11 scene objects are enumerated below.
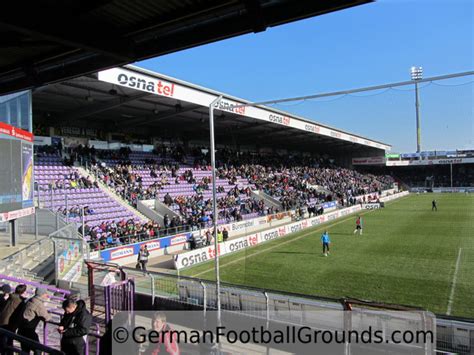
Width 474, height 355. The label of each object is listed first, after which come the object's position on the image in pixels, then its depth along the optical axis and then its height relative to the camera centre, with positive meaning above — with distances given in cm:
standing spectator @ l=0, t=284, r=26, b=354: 531 -182
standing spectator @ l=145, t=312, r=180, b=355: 466 -199
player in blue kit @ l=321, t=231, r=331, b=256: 1809 -317
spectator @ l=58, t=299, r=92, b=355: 474 -186
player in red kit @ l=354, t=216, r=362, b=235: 2386 -331
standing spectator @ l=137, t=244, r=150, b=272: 1594 -324
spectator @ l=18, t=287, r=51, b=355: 524 -187
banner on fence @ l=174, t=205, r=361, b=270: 1739 -366
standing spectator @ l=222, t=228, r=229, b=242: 2241 -326
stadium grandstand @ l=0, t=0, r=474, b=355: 455 -57
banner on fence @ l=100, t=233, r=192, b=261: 1726 -335
